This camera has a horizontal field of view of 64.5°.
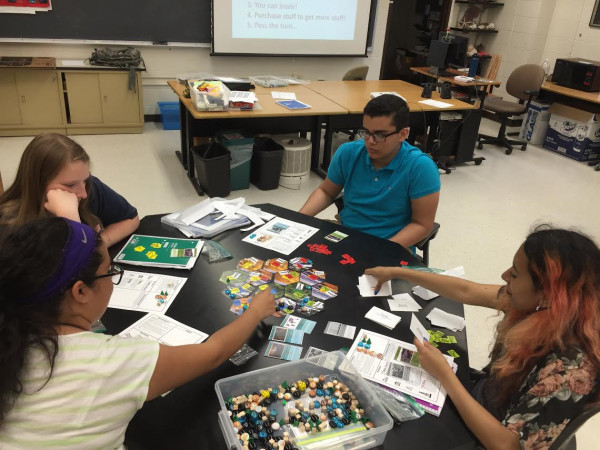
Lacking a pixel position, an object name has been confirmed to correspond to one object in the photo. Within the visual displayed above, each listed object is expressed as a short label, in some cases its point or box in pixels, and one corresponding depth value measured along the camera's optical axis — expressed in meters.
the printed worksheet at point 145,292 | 1.50
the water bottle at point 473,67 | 5.28
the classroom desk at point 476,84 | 5.16
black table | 1.11
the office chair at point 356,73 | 5.54
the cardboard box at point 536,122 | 5.87
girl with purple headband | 0.89
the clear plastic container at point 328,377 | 1.08
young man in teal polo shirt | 2.14
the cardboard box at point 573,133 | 5.40
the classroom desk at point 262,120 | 3.90
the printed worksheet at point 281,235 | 1.89
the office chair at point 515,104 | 5.48
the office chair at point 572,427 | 1.00
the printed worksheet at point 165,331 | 1.37
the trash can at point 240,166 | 4.11
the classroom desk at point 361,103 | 4.45
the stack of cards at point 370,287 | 1.64
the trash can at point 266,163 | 4.16
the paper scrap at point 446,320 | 1.52
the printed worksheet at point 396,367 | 1.25
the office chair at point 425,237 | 2.27
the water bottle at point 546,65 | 6.27
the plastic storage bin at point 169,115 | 5.61
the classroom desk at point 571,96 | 5.24
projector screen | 5.48
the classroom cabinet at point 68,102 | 4.85
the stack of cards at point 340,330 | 1.44
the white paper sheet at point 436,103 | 4.55
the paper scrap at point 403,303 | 1.58
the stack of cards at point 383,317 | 1.50
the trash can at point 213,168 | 3.90
